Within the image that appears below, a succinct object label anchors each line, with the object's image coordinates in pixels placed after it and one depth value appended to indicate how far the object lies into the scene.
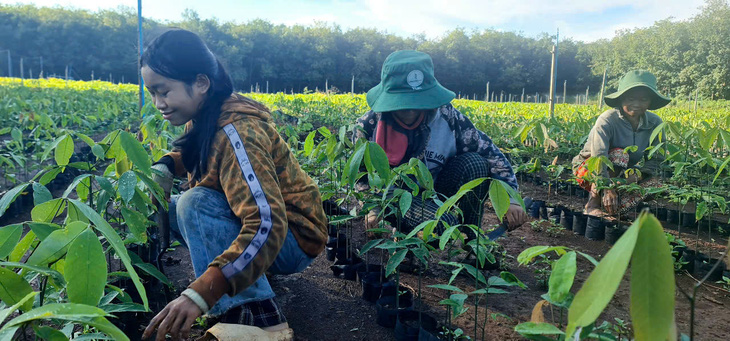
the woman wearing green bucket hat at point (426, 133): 2.25
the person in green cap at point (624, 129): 3.32
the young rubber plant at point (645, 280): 0.38
